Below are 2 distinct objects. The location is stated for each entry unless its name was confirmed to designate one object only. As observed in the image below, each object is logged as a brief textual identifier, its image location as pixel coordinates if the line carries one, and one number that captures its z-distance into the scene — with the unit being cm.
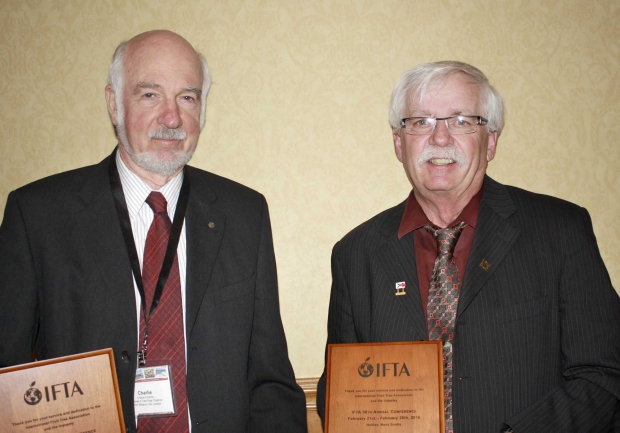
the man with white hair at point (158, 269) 186
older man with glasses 197
